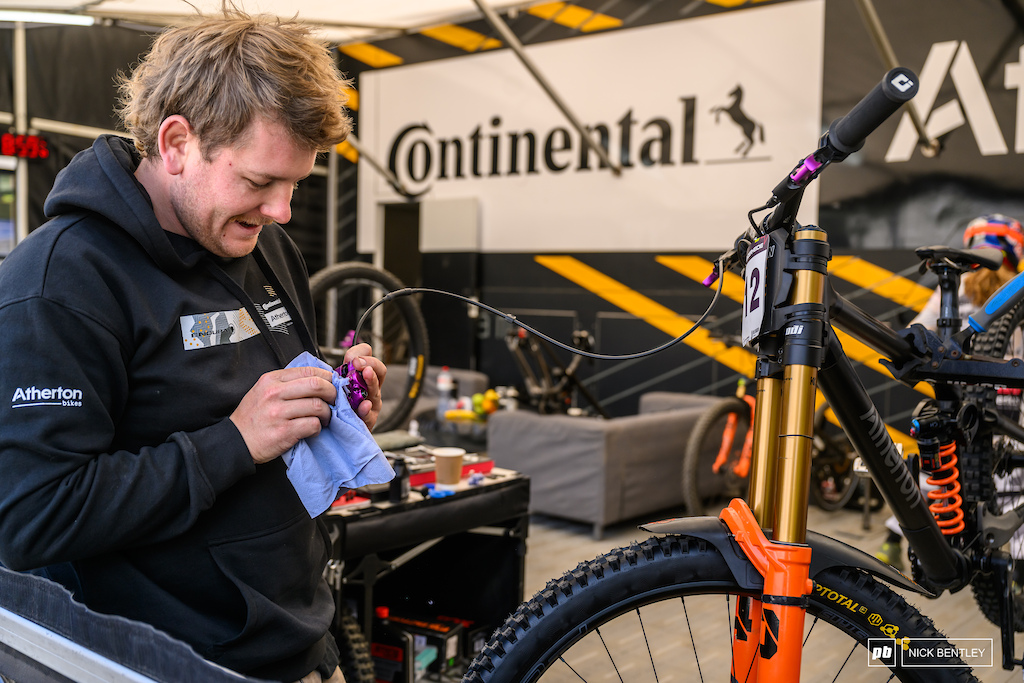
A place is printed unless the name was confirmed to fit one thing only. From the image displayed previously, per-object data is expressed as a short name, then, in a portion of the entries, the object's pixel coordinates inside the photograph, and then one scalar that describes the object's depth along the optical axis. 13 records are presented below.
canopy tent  4.95
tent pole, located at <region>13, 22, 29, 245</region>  6.50
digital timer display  6.36
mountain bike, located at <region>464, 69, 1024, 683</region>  0.98
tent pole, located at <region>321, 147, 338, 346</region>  8.94
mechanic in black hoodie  0.87
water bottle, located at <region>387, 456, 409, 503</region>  2.16
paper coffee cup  2.32
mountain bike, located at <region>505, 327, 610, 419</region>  5.36
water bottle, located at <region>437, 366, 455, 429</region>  5.62
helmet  2.64
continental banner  5.99
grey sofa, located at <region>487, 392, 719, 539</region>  4.37
